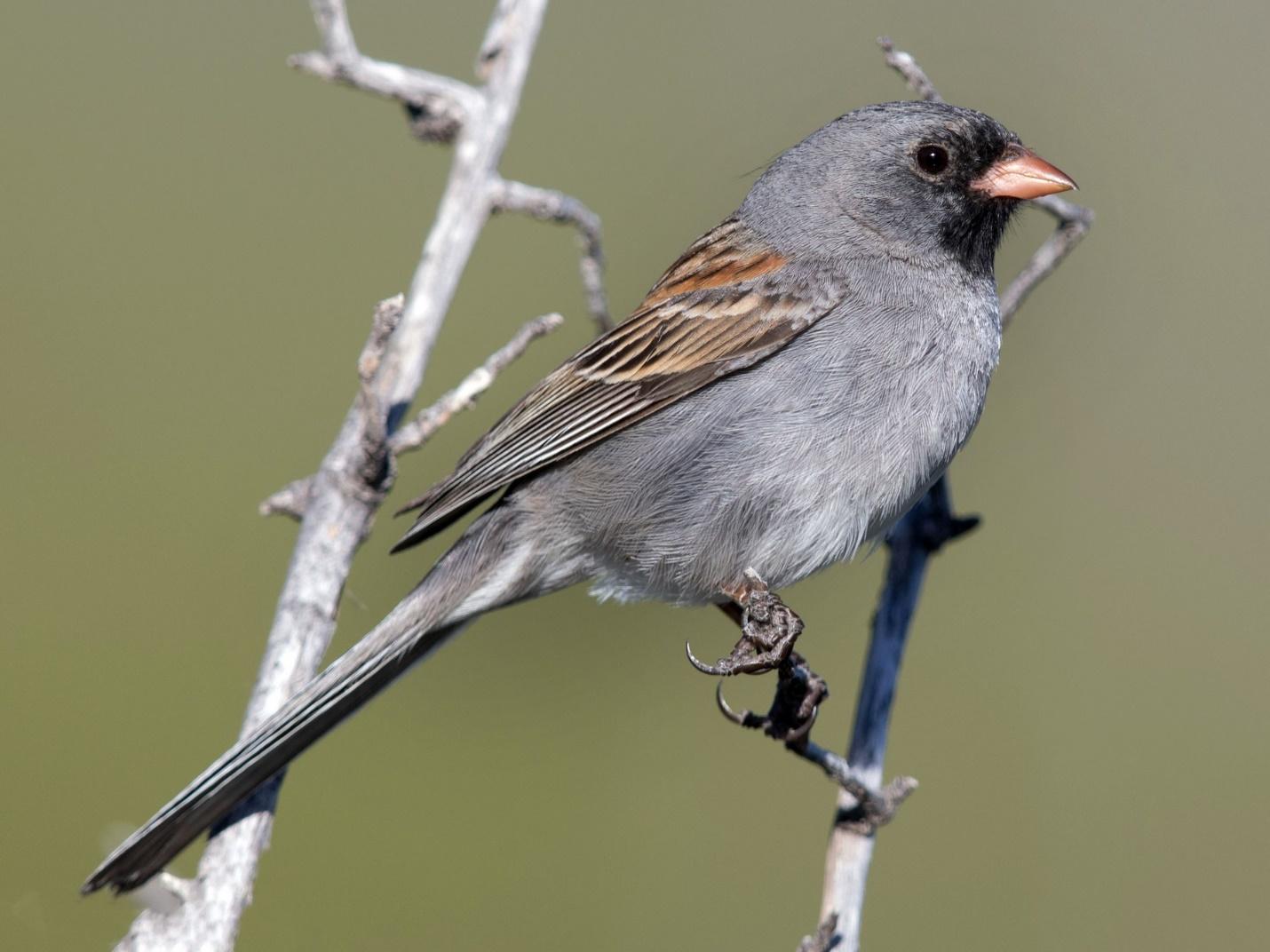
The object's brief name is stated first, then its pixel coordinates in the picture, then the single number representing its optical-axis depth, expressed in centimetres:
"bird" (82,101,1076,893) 546
